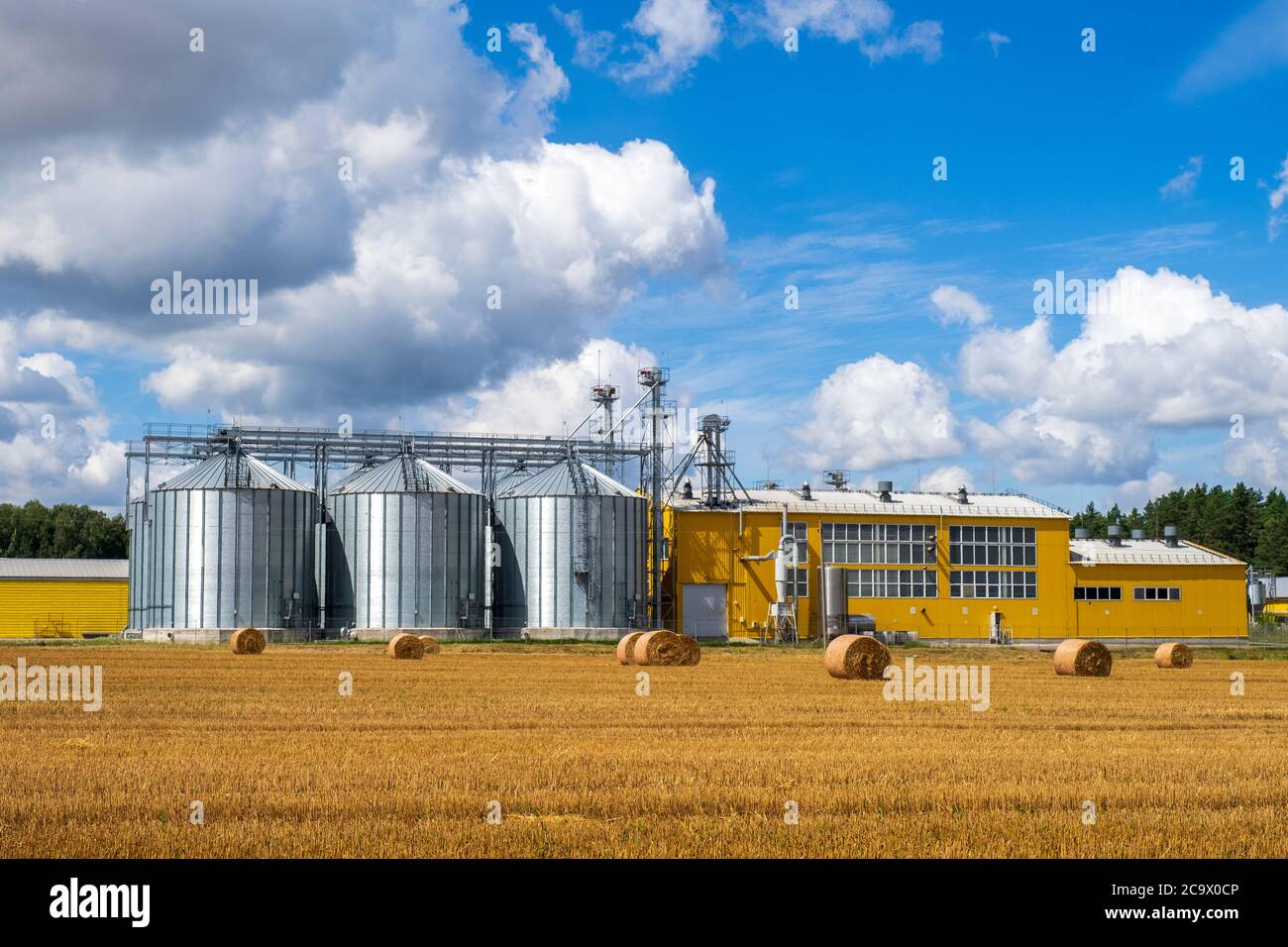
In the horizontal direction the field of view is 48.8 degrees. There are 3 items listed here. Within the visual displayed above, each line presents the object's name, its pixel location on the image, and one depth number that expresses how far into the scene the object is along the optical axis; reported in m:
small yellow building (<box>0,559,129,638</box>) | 82.94
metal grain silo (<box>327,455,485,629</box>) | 72.25
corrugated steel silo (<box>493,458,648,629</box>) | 74.75
